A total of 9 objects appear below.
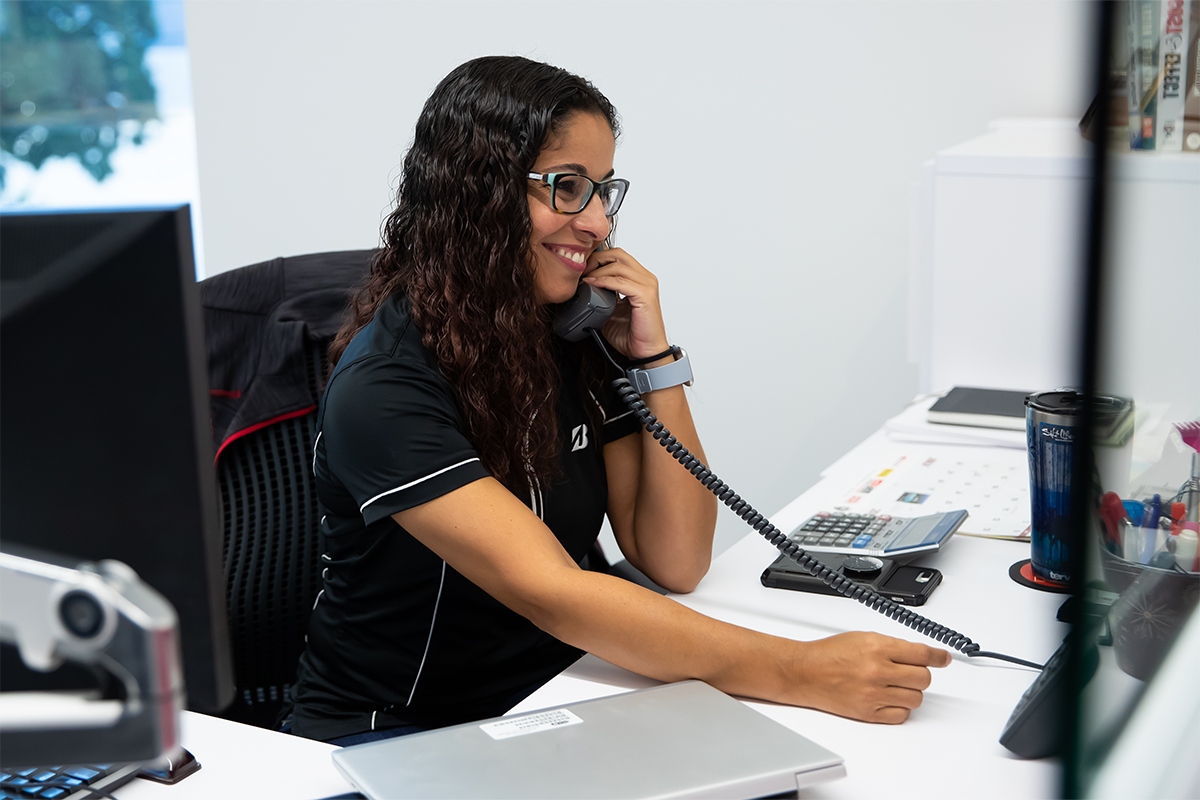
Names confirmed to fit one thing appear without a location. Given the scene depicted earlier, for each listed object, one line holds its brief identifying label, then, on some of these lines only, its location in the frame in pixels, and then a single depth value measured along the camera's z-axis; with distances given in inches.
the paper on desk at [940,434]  68.1
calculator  49.7
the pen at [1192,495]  28.2
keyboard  32.1
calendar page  56.0
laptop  30.5
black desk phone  42.4
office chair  56.1
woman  43.7
